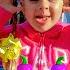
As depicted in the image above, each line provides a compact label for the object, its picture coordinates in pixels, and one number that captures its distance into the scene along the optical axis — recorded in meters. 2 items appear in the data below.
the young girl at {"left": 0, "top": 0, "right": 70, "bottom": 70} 1.28
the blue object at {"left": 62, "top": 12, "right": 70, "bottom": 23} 2.14
